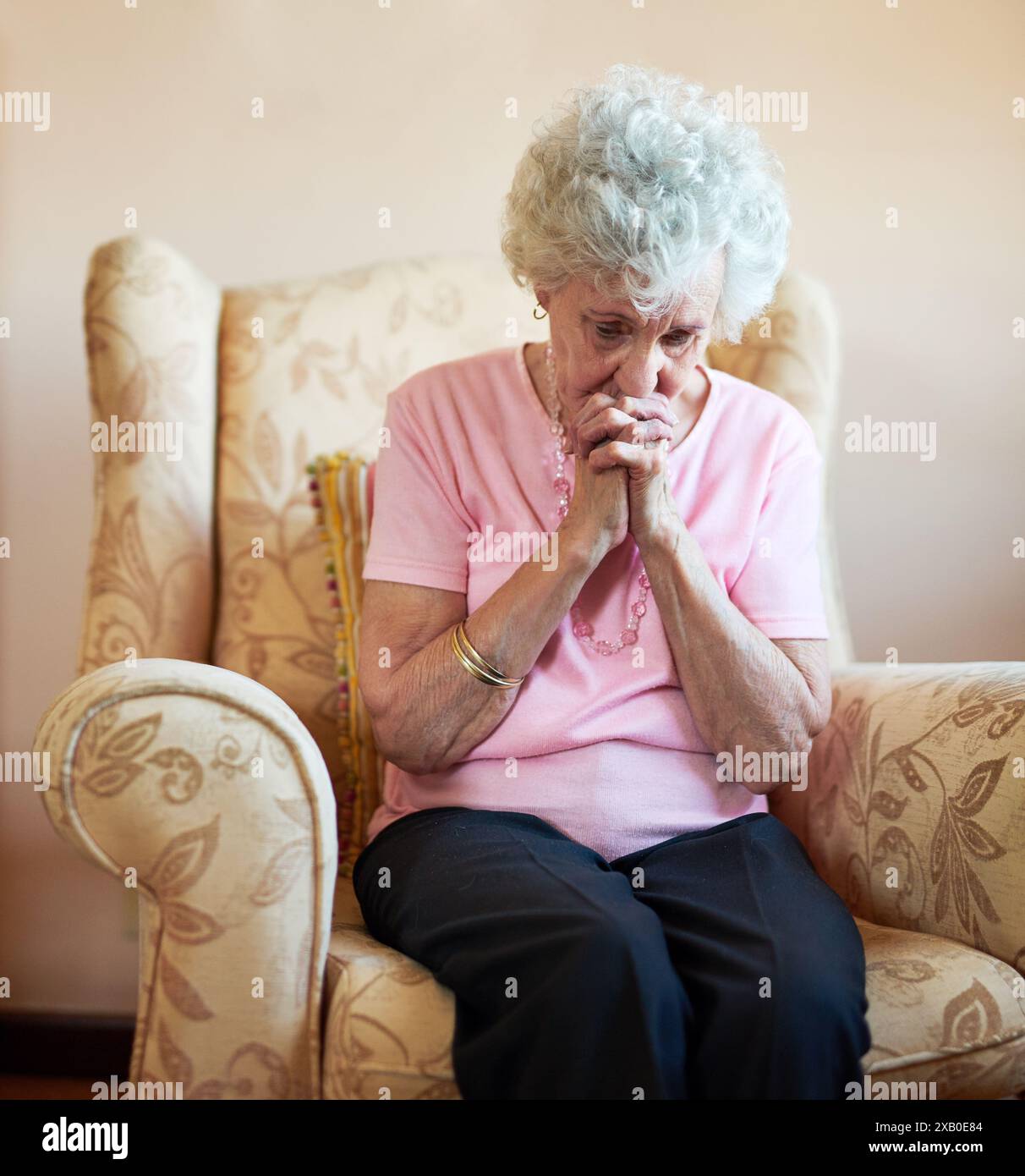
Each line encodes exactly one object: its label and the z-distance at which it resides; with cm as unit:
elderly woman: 105
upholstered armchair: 91
